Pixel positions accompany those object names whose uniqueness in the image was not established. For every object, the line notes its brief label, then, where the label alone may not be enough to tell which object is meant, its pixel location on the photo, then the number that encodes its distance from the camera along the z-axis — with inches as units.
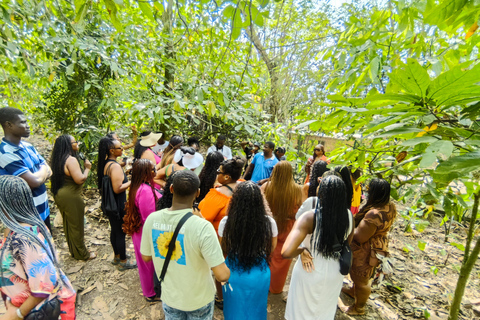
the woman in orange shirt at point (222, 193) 119.5
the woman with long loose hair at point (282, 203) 133.7
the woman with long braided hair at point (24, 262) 66.5
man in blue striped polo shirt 113.0
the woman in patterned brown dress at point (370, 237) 115.5
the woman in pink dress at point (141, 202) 124.7
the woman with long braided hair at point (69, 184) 139.9
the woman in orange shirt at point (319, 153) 209.6
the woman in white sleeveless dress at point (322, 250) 89.3
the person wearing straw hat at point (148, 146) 183.5
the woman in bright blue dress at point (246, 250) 94.3
